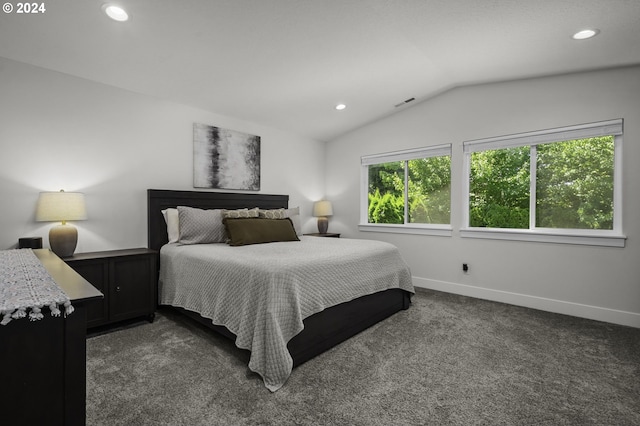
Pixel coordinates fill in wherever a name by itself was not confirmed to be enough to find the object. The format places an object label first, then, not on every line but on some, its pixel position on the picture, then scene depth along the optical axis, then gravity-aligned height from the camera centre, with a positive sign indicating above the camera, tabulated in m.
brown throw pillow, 3.08 -0.22
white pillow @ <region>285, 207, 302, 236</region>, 3.97 -0.09
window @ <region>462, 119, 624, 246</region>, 3.01 +0.29
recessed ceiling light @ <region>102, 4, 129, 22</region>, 2.01 +1.29
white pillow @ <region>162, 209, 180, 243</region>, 3.21 -0.15
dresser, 0.88 -0.47
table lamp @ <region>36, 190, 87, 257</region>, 2.47 -0.05
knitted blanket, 0.87 -0.27
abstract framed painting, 3.70 +0.64
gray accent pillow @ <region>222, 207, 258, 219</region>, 3.44 -0.04
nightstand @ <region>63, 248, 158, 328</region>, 2.56 -0.63
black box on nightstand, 2.48 -0.27
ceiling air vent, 4.00 +1.41
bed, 1.91 -0.61
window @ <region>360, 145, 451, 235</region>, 4.11 +0.29
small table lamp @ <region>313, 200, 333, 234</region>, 4.93 -0.03
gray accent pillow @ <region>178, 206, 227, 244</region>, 3.15 -0.18
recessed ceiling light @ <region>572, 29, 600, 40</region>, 2.32 +1.34
